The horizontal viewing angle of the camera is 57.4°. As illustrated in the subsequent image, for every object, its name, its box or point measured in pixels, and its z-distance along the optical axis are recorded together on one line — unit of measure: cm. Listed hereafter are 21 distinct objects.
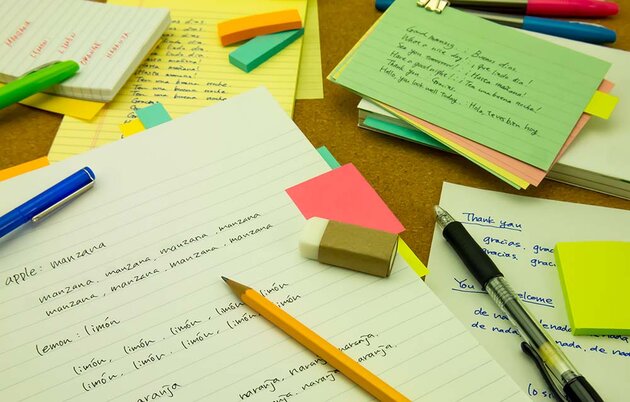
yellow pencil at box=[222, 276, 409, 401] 43
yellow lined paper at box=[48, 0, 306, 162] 65
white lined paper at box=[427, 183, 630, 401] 49
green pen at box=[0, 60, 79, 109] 65
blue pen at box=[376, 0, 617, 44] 75
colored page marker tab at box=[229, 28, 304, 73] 72
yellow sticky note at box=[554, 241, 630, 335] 50
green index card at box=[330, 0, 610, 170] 62
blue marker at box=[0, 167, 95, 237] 52
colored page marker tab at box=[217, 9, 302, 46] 74
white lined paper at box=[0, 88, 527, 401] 44
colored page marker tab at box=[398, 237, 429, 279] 52
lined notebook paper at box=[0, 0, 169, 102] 68
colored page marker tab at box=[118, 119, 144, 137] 63
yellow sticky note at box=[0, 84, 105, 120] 67
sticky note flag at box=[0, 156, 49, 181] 59
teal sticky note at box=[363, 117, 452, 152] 64
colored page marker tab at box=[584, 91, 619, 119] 64
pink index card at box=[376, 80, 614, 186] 59
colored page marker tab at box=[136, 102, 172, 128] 63
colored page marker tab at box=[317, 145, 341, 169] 59
